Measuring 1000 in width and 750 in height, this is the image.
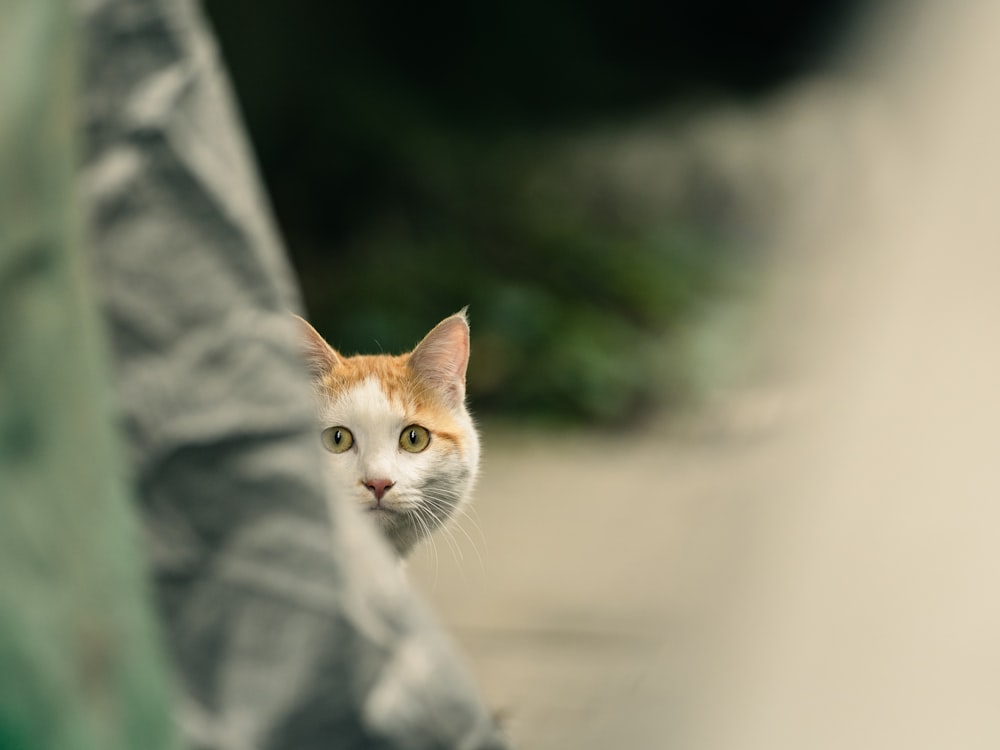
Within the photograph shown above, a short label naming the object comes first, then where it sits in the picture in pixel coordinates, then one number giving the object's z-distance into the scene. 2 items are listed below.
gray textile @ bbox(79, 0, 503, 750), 2.88
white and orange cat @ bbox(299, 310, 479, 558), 3.06
